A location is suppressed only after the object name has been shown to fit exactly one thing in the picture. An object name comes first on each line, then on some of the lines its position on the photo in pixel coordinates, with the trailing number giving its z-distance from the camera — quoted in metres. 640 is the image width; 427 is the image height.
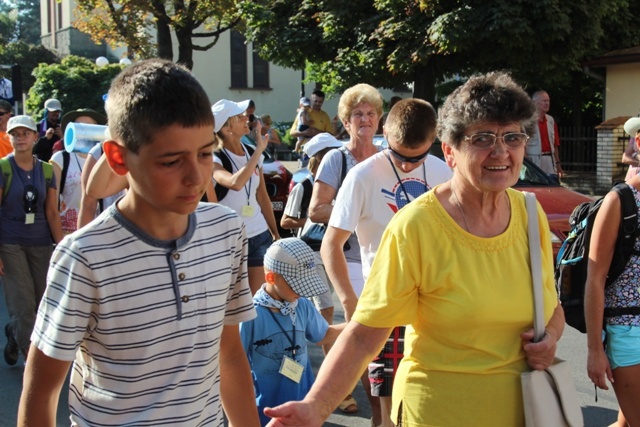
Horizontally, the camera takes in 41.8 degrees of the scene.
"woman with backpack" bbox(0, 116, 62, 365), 6.68
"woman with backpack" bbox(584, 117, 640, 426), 3.91
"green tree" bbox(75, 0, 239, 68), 26.23
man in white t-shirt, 4.43
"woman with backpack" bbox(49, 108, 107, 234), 7.34
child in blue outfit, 4.00
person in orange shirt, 10.22
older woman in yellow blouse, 2.69
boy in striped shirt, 2.17
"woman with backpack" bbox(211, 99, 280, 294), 6.30
